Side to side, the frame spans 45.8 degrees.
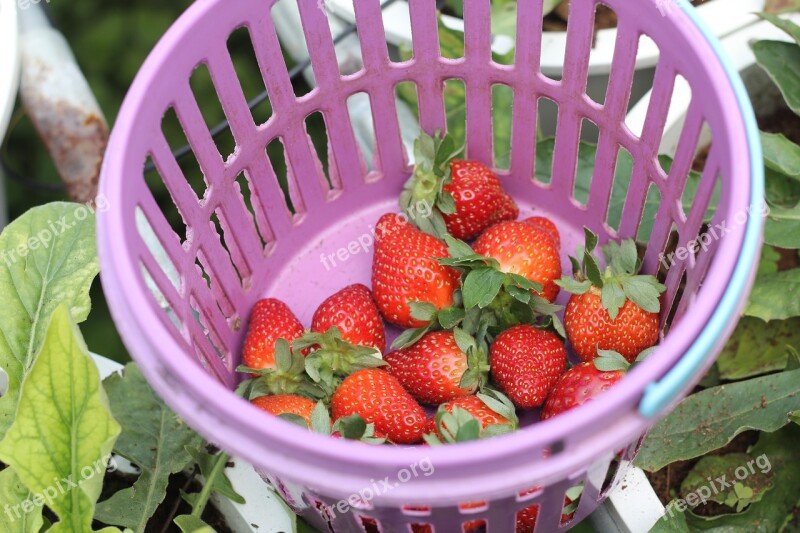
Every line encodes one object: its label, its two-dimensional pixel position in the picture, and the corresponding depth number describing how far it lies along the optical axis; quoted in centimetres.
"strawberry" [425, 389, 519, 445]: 58
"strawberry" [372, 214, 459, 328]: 76
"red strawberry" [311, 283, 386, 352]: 77
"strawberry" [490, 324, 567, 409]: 72
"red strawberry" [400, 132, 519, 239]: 81
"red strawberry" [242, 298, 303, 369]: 76
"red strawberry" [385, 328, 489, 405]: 73
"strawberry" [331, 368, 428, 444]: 69
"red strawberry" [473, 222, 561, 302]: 76
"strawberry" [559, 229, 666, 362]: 72
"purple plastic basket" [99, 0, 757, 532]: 45
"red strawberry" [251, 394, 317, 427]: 69
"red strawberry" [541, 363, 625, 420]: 67
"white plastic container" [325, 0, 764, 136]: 90
